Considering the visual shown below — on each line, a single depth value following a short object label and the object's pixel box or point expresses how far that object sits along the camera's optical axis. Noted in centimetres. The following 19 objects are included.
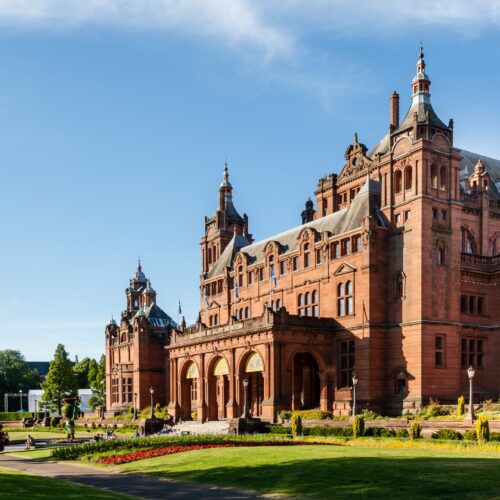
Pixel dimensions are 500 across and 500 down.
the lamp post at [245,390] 5775
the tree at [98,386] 12100
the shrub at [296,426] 4778
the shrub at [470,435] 3819
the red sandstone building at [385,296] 6009
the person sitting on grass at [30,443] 5362
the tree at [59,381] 11250
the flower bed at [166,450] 3588
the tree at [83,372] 14501
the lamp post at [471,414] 4361
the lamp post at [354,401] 5559
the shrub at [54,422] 9100
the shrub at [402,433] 4203
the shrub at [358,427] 4347
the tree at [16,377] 15988
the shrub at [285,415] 5981
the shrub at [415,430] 3934
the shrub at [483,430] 3628
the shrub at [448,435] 3906
